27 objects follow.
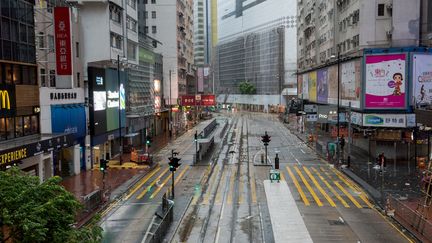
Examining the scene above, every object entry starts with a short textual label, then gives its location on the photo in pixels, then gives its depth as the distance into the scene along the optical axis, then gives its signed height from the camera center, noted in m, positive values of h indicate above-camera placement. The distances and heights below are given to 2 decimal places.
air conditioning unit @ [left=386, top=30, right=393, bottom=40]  58.44 +5.90
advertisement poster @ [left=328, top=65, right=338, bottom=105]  70.84 +0.79
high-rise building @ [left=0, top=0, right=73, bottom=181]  36.66 -0.37
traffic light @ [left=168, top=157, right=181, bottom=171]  35.69 -4.64
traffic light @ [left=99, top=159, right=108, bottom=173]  38.88 -5.11
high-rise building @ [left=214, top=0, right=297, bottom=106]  177.00 +13.96
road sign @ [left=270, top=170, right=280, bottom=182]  32.91 -5.09
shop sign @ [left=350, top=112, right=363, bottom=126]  54.97 -2.92
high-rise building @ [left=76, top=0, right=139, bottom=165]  53.47 +2.43
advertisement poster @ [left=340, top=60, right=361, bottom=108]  57.34 +0.75
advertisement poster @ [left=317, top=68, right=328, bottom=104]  78.62 +0.74
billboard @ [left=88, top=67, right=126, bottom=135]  52.84 -0.77
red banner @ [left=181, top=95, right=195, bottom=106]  114.19 -1.76
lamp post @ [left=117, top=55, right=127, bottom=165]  55.91 +0.55
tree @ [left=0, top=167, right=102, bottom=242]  14.12 -3.16
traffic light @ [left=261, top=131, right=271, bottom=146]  49.03 -4.30
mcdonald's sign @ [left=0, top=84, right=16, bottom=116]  36.53 -0.44
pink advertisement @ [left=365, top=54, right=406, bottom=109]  52.62 +0.80
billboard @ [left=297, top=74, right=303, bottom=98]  111.75 +1.17
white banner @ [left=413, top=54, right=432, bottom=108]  51.91 +1.06
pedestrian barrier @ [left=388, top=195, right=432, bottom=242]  26.77 -6.91
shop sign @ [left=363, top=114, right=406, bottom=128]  52.49 -2.94
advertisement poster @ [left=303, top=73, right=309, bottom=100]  99.94 +0.81
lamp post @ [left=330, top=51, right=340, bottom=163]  55.00 -6.07
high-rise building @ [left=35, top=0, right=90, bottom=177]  43.19 +0.42
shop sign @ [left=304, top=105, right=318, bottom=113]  79.42 -2.63
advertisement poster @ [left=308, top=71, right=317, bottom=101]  90.19 +0.74
